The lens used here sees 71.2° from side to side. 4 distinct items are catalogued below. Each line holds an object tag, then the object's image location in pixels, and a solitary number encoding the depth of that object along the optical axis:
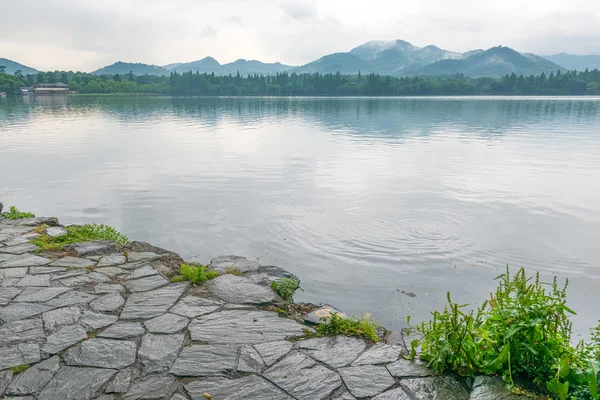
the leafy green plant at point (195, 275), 5.21
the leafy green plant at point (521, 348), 2.75
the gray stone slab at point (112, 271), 5.39
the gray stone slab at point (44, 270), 5.25
